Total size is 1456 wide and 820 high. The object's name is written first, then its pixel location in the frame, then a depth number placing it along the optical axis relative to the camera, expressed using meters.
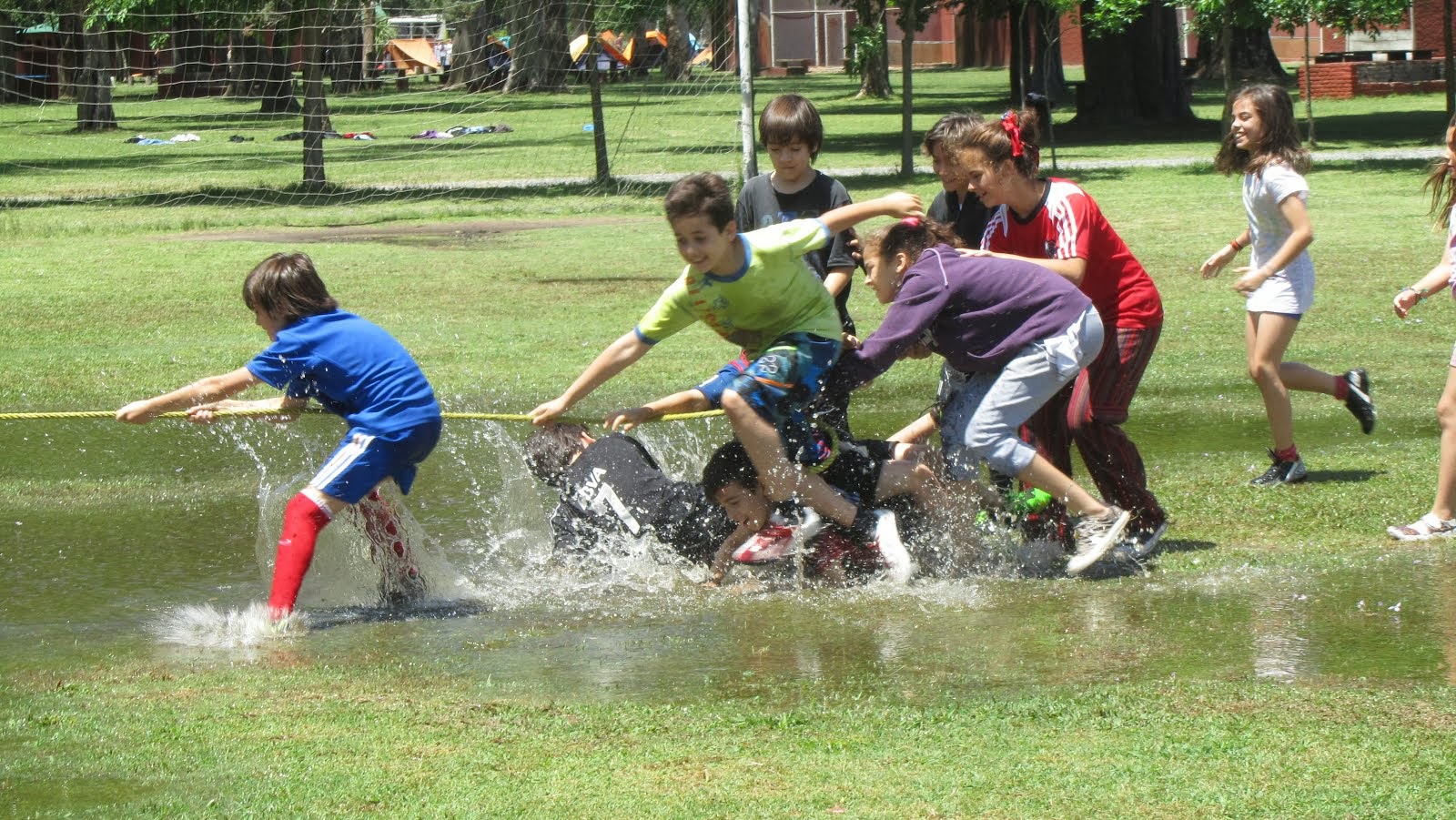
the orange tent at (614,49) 41.24
